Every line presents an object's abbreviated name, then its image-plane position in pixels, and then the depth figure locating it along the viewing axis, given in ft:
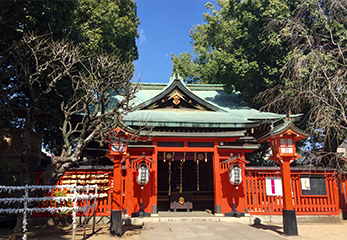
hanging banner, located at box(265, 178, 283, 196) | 38.60
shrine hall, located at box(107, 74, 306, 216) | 38.04
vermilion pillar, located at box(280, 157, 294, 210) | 29.36
